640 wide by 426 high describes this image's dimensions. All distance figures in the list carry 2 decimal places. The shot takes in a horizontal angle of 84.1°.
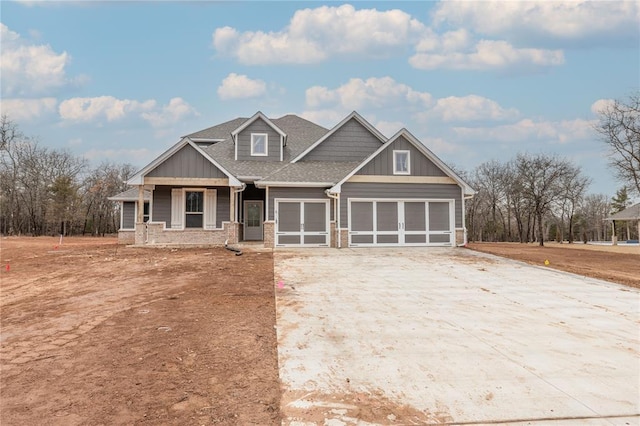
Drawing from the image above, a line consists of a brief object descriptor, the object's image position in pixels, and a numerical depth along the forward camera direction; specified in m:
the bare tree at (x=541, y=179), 28.83
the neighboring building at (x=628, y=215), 32.25
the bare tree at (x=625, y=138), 24.11
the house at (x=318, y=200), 16.14
